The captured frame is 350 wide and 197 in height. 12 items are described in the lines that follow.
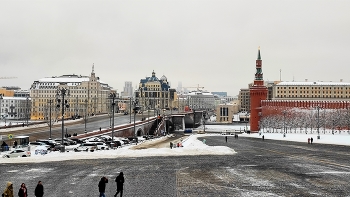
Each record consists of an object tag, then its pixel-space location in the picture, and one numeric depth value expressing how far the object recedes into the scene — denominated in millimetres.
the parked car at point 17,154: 40362
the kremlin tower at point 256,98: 113388
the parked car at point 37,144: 49950
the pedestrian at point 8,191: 18031
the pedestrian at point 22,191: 18859
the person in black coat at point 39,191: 19453
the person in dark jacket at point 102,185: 20547
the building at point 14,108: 166000
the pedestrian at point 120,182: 21828
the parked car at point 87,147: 47134
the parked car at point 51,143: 50419
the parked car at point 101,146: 50525
